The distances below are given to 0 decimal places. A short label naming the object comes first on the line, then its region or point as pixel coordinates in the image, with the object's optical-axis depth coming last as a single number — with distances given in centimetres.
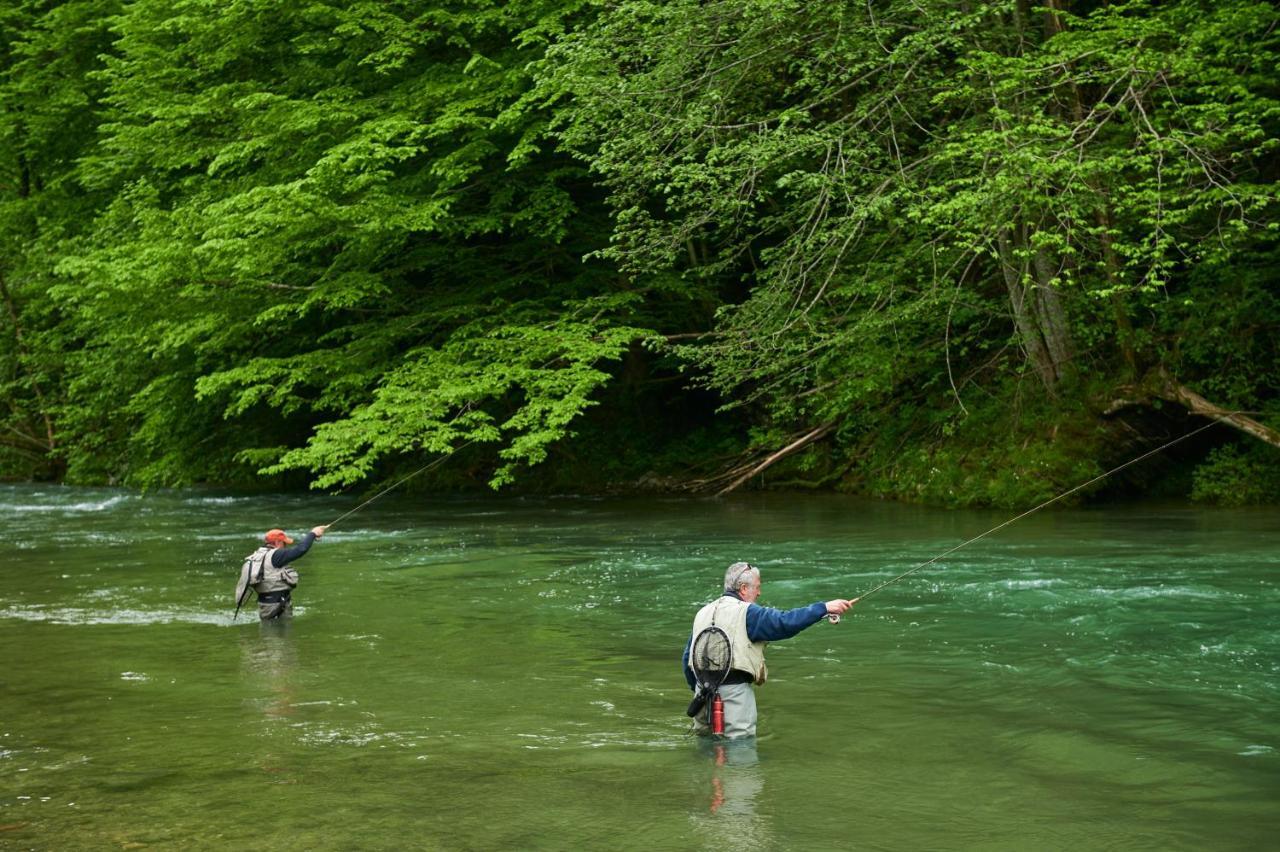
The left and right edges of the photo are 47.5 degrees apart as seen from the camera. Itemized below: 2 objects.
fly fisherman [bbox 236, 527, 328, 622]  1220
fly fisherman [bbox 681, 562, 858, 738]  756
